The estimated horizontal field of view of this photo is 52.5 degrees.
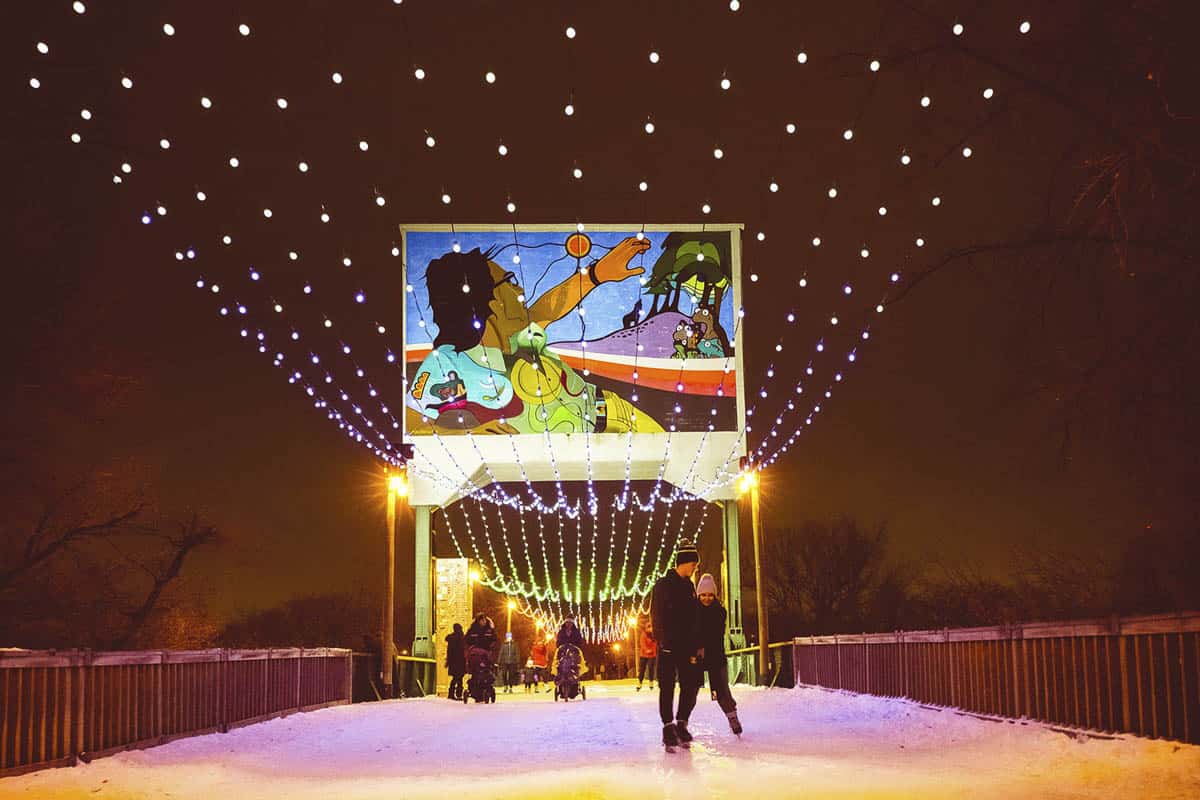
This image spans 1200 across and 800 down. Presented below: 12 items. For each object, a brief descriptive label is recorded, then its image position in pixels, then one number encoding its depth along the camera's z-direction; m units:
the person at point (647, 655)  28.03
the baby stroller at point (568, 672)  23.84
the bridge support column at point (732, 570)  33.91
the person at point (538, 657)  33.34
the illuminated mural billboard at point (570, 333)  31.86
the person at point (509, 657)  32.28
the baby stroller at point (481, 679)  24.02
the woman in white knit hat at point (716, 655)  11.35
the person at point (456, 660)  26.25
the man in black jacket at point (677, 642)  10.49
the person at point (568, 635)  24.53
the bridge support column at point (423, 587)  32.66
